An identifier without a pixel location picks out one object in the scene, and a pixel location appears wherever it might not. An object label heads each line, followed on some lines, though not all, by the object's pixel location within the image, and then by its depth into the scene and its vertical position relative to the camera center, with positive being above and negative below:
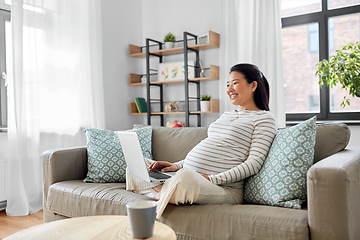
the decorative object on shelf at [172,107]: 3.59 +0.04
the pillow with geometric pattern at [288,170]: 1.45 -0.27
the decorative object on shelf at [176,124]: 3.44 -0.13
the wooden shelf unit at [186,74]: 3.32 +0.39
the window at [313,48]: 2.96 +0.56
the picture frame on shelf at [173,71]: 3.50 +0.43
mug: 0.93 -0.30
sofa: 1.19 -0.42
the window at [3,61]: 2.99 +0.48
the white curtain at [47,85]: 2.77 +0.26
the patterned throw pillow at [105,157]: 2.12 -0.29
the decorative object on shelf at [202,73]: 3.39 +0.38
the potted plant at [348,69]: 2.14 +0.25
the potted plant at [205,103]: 3.30 +0.07
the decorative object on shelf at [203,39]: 3.34 +0.71
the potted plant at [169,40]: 3.55 +0.75
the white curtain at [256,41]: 3.03 +0.64
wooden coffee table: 1.01 -0.37
